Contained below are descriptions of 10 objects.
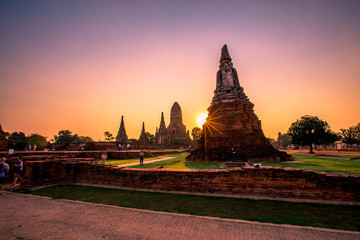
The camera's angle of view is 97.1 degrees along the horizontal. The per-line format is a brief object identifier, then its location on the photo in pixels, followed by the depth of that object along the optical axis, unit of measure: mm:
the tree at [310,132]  27931
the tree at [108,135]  66900
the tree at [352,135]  35344
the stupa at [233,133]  13428
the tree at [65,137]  58072
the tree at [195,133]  60475
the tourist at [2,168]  5872
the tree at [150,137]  58969
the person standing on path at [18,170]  6816
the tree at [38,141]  32781
